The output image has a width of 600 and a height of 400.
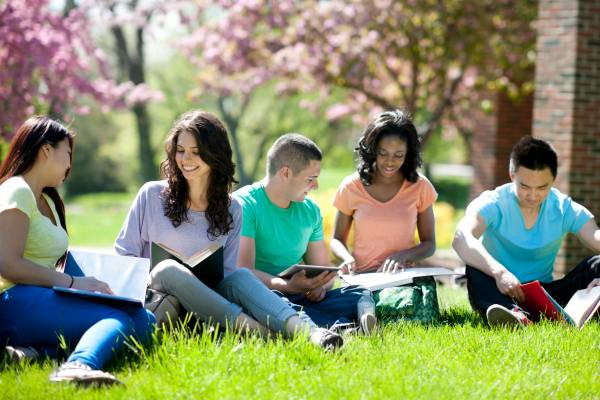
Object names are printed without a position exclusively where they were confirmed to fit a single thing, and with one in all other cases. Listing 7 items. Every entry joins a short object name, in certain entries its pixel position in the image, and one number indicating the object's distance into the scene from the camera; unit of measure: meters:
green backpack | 10.16
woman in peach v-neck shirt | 10.95
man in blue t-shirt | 10.58
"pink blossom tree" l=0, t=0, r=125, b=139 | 21.39
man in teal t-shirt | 9.96
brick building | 17.94
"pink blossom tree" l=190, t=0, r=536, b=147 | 24.75
